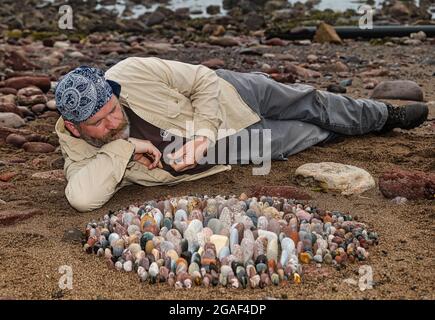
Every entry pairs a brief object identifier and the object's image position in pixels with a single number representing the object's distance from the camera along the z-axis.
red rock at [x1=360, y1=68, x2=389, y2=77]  7.98
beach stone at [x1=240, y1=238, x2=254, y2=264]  3.26
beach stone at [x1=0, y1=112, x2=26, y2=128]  6.10
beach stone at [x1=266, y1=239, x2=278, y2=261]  3.28
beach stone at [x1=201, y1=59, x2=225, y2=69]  8.59
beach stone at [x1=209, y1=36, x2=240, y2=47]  10.88
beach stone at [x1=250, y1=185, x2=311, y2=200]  4.24
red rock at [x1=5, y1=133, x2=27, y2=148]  5.66
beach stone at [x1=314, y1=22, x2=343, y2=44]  10.56
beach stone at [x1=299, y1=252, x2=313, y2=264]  3.31
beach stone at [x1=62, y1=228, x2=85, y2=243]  3.76
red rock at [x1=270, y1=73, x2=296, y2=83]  7.44
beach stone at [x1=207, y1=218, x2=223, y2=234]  3.54
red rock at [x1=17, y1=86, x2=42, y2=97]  7.02
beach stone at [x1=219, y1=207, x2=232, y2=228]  3.62
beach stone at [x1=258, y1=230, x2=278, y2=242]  3.39
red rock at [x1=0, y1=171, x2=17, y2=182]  4.93
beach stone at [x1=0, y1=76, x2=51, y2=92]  7.33
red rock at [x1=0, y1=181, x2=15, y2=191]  4.74
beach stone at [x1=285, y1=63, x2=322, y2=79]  7.98
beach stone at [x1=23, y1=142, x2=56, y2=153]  5.56
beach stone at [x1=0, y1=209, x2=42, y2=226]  4.04
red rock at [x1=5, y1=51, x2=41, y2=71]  8.83
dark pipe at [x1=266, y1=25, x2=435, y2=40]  10.90
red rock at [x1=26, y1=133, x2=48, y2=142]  5.73
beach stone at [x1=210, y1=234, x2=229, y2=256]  3.33
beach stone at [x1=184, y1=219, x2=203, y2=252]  3.40
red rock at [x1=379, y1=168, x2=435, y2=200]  4.17
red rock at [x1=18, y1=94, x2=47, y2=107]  6.78
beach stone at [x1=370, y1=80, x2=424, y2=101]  6.45
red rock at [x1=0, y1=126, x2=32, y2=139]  5.81
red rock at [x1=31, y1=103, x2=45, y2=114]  6.60
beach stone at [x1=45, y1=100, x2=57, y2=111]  6.68
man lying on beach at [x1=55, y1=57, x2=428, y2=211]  4.11
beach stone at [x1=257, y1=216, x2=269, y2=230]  3.54
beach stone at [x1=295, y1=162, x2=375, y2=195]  4.39
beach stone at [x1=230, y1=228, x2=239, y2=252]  3.36
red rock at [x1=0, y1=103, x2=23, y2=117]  6.41
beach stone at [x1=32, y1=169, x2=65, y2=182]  4.92
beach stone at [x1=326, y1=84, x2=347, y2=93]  7.08
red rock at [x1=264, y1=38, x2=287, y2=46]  10.72
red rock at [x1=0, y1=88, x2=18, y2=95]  7.13
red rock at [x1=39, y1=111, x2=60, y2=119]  6.48
